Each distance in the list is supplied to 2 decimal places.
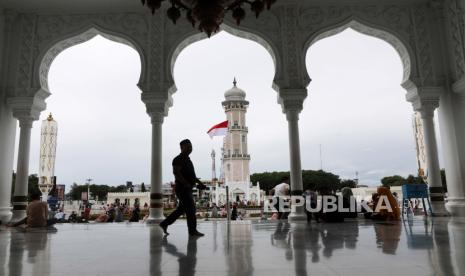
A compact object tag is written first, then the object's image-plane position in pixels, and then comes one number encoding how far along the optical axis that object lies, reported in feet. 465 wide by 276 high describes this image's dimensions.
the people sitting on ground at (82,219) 51.80
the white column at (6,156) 31.81
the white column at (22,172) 31.37
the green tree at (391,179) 235.20
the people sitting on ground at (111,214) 43.62
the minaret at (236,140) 173.99
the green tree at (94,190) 240.10
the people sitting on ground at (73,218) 52.39
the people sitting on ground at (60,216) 45.74
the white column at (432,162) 31.22
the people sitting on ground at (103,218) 43.49
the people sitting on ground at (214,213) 75.35
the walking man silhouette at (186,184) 18.03
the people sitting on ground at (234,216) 55.18
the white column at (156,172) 31.22
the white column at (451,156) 30.81
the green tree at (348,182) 217.64
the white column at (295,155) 31.16
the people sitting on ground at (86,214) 52.82
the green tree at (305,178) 221.87
